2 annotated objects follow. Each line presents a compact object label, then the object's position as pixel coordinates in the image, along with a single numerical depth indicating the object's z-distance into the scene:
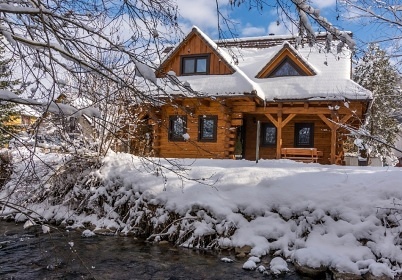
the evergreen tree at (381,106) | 23.14
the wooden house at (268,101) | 13.67
